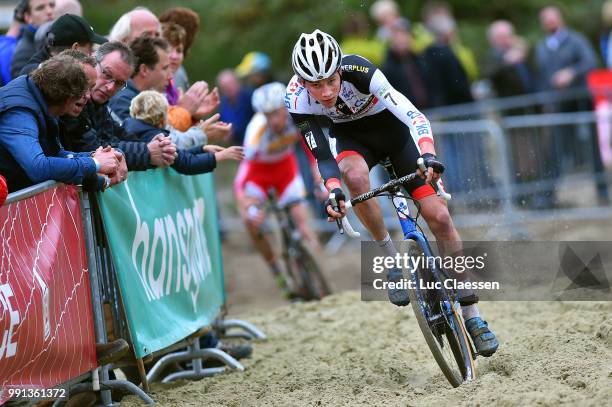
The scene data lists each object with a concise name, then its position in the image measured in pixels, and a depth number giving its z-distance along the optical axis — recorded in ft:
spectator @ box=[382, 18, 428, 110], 90.12
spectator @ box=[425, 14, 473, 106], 91.35
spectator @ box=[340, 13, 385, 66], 93.25
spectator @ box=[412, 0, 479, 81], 99.50
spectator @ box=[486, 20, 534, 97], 102.42
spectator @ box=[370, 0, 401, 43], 91.27
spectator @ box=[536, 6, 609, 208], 100.27
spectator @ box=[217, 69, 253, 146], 98.02
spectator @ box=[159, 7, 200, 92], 62.59
